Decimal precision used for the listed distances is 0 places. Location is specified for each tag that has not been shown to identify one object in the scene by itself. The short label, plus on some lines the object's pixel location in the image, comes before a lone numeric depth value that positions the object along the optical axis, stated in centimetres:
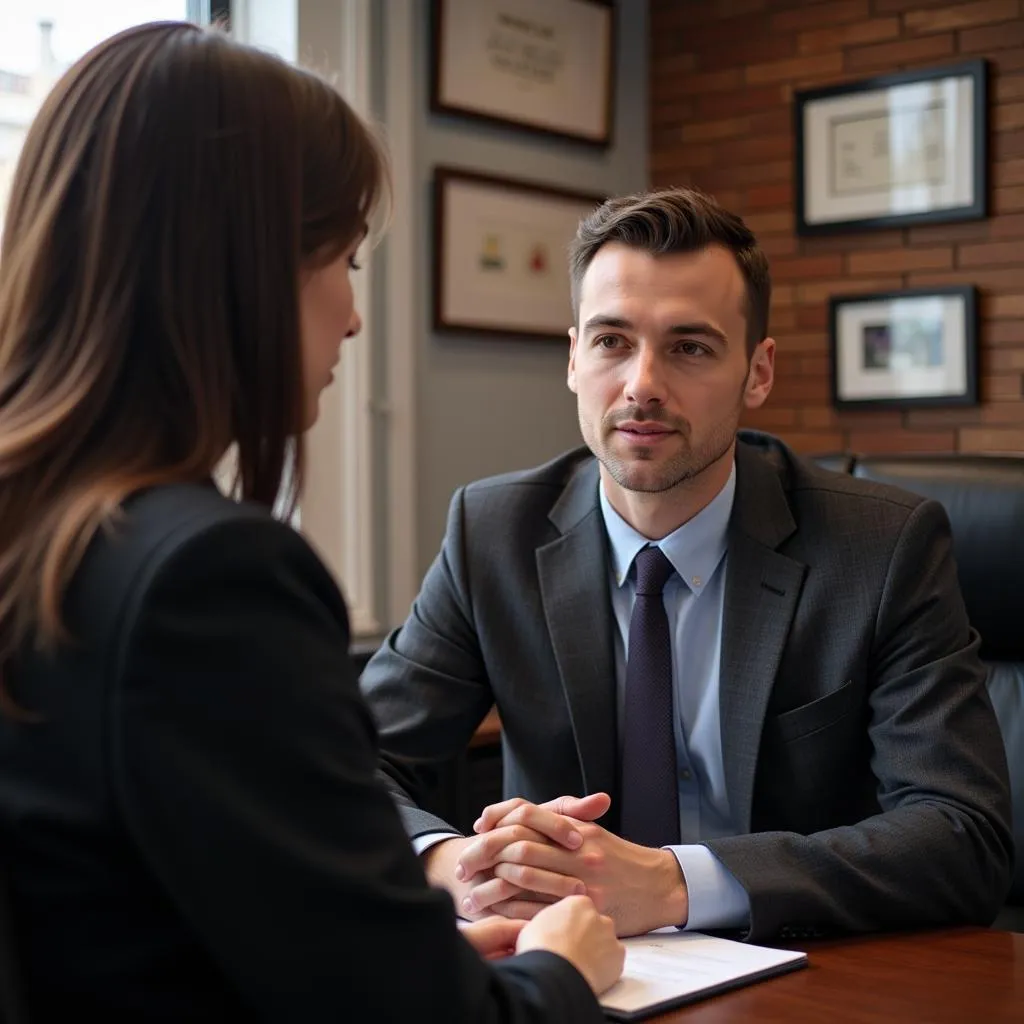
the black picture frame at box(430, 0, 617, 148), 342
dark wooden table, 108
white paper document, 110
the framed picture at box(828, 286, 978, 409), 345
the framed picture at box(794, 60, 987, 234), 342
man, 162
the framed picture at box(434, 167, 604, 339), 347
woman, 74
